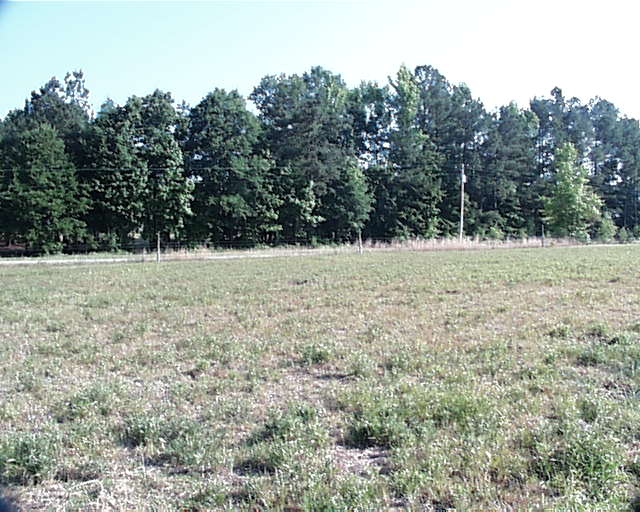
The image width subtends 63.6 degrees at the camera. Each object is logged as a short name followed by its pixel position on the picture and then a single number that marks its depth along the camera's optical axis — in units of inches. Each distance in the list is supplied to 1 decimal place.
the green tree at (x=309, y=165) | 2032.5
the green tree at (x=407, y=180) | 2289.6
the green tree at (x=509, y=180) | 2539.4
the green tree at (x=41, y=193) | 1621.6
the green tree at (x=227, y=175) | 1911.9
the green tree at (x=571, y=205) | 2085.4
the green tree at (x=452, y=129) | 2522.1
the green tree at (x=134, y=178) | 1781.5
